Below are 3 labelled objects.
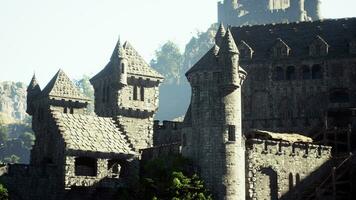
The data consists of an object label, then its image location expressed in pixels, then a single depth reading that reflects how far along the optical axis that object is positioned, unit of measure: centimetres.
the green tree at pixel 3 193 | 4619
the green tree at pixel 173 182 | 4819
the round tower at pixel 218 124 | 4919
